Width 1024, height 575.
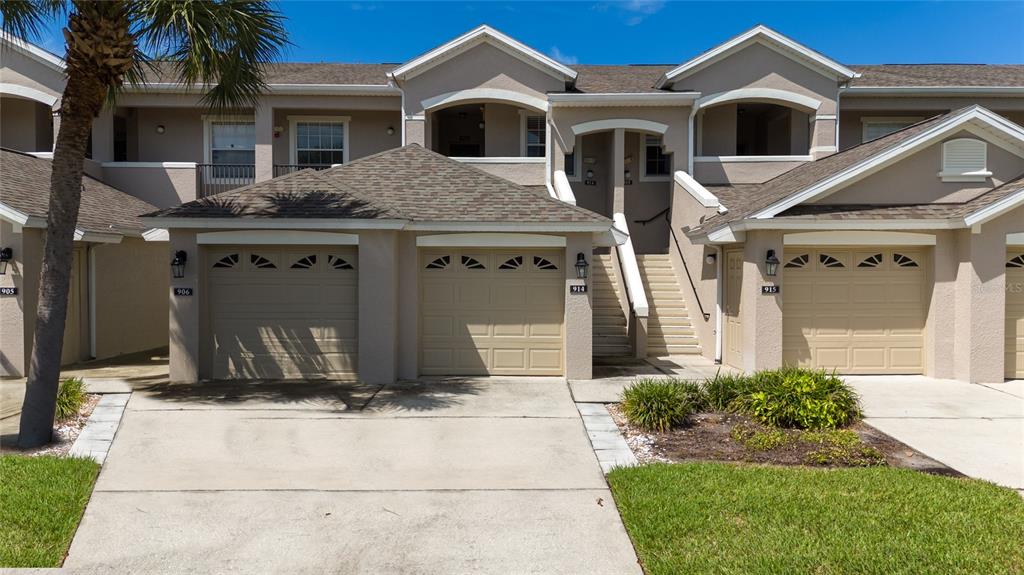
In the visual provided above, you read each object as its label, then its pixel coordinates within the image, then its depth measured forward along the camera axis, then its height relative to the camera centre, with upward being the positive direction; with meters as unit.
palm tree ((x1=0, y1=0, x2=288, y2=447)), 7.32 +2.28
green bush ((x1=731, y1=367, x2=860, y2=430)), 8.12 -1.65
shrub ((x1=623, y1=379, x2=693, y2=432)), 8.16 -1.72
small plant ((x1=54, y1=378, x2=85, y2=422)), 8.23 -1.72
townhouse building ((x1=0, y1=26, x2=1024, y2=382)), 11.09 -0.04
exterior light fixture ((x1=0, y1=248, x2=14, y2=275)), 11.51 +0.12
